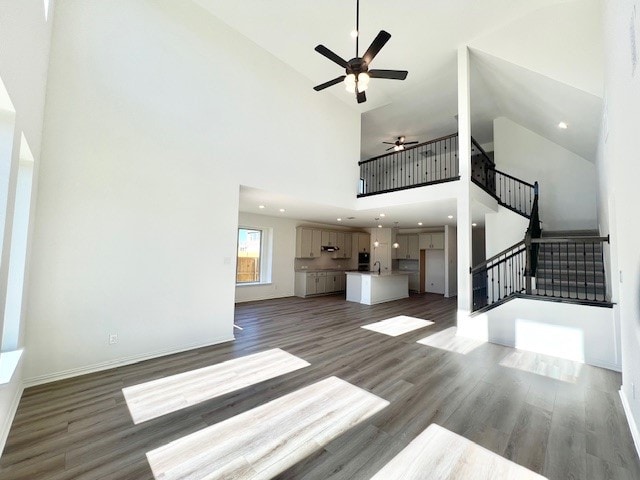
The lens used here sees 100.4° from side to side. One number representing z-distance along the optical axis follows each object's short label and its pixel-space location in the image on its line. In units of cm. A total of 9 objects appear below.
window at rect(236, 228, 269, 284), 797
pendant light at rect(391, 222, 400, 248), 943
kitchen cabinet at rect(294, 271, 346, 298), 882
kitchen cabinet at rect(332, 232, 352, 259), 1007
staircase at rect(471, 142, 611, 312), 429
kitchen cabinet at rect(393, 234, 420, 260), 1073
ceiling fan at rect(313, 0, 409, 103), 324
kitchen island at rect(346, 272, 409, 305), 771
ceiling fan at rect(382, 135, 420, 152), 765
